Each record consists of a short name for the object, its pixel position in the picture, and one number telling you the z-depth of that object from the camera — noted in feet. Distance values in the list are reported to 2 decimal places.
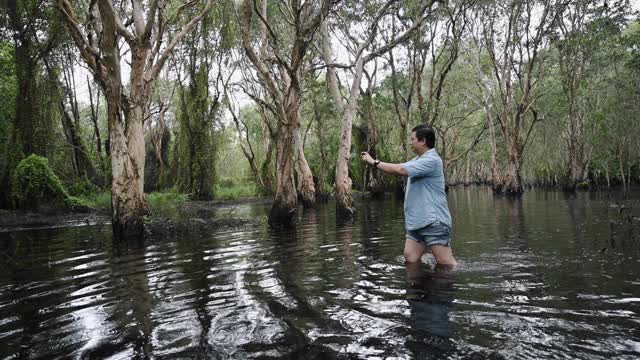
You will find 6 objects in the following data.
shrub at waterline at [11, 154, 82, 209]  50.85
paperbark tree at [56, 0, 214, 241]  29.73
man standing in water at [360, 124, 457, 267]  17.20
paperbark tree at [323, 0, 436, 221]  52.29
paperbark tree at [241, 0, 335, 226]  34.76
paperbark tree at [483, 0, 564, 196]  80.79
